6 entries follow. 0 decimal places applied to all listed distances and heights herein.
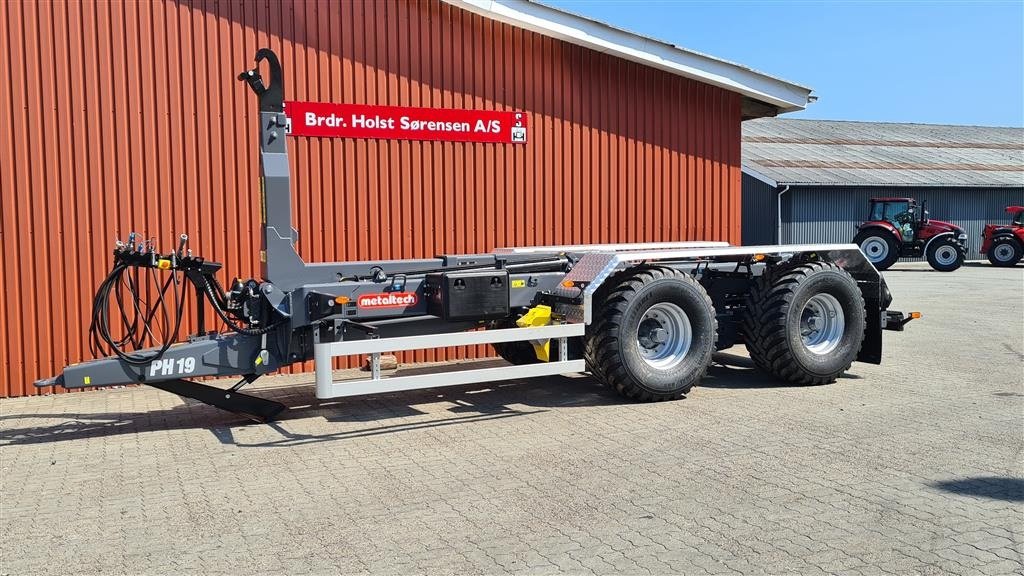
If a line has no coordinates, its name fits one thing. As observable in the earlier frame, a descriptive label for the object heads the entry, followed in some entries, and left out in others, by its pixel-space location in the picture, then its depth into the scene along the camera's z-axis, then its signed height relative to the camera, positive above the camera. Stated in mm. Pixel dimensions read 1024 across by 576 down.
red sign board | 10438 +1540
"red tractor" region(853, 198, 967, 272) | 28984 +288
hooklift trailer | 7340 -592
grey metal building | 32188 +2584
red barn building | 9344 +1210
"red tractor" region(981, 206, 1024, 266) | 30000 +8
